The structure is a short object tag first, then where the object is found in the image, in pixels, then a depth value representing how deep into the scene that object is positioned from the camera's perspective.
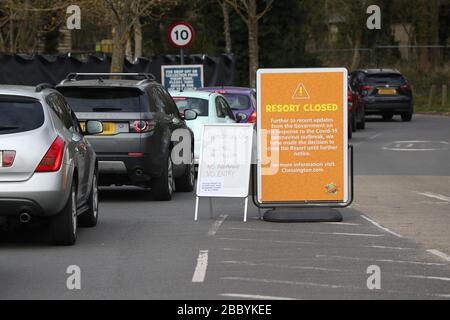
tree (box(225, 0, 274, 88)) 48.50
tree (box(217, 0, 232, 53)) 57.78
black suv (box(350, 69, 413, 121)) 41.75
